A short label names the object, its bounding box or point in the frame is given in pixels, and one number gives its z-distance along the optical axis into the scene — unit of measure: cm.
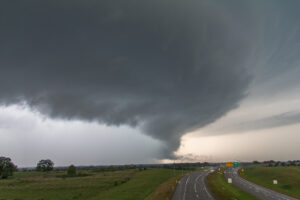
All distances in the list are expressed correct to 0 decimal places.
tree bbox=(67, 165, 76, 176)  14591
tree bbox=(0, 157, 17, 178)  15268
